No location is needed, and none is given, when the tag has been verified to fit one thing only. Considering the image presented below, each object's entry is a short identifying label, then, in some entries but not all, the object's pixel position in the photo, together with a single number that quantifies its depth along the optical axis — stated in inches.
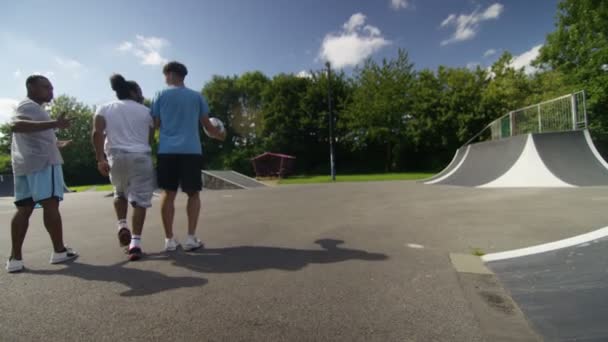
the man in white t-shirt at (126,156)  109.0
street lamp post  675.0
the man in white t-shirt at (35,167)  100.0
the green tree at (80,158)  1441.9
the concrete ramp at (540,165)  297.3
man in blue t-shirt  112.0
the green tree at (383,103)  1049.5
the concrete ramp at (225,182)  519.3
